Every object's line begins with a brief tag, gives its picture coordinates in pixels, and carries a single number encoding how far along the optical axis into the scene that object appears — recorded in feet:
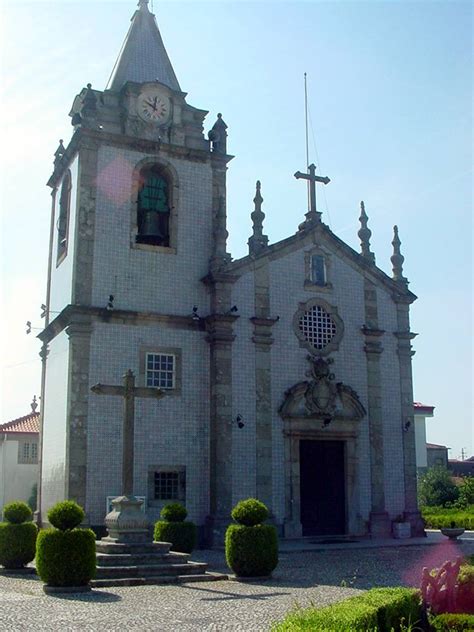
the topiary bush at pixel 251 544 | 47.14
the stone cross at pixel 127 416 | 51.83
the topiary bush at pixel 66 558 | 41.52
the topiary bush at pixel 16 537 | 50.67
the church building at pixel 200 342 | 68.69
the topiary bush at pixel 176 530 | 58.90
